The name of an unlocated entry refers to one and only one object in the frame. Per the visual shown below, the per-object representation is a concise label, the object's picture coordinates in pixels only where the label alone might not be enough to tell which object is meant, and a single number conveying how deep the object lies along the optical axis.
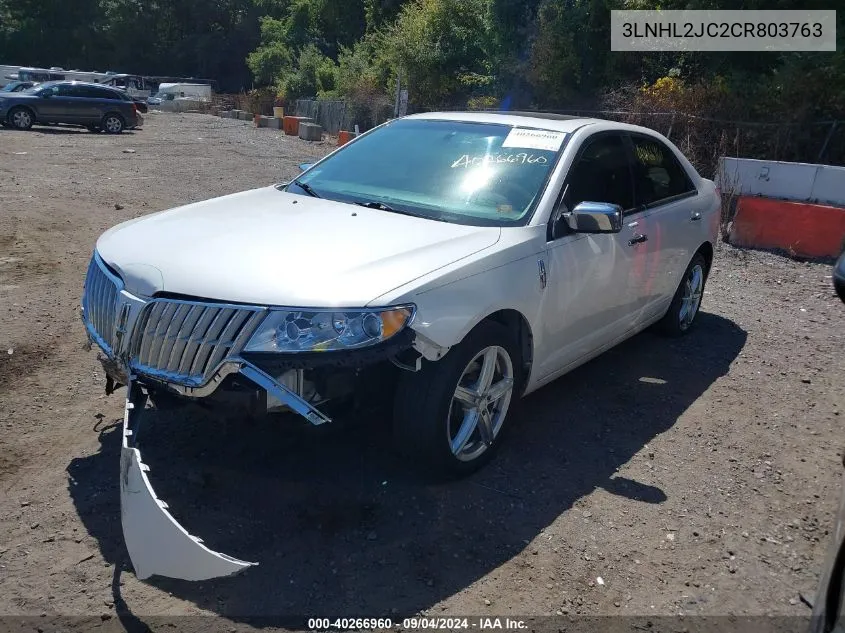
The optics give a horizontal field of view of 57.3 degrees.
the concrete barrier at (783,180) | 9.67
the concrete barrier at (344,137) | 22.36
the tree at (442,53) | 24.84
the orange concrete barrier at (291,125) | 28.84
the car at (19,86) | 25.56
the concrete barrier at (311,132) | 26.12
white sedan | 3.14
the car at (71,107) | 23.66
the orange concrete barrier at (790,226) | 9.02
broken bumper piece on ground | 2.75
